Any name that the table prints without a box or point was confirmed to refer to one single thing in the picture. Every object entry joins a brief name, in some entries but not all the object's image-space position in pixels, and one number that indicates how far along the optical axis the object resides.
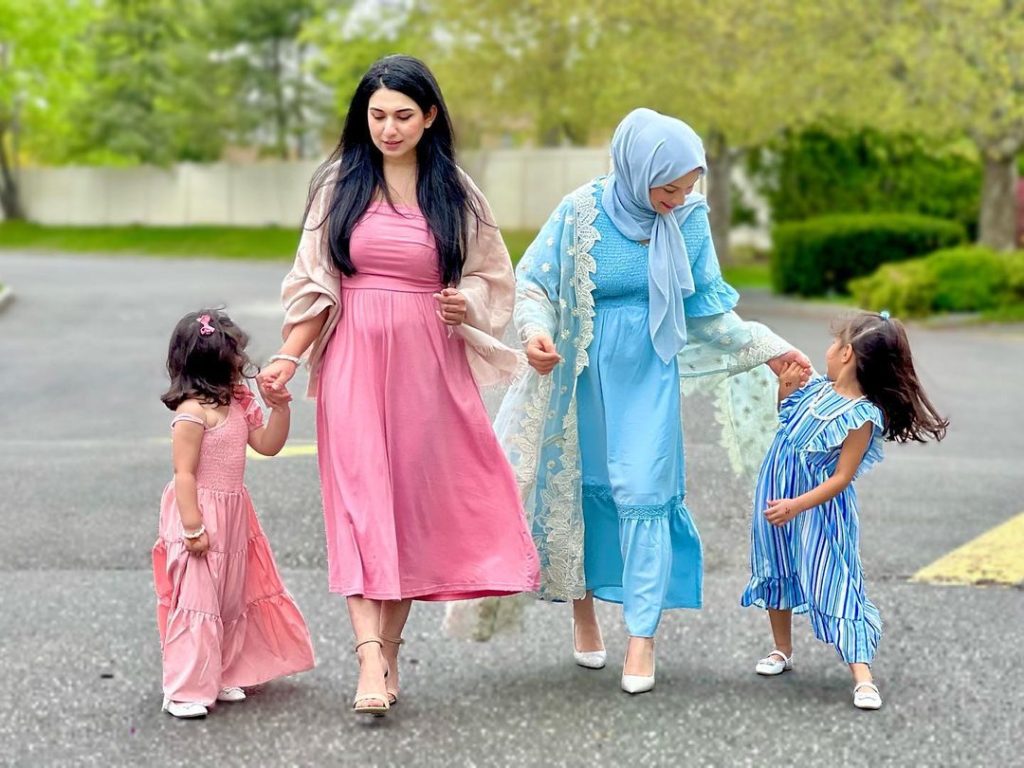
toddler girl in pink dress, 4.16
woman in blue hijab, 4.44
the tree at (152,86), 41.56
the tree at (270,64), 40.59
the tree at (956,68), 20.73
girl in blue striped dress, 4.36
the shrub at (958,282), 20.33
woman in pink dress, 4.20
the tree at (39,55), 42.28
